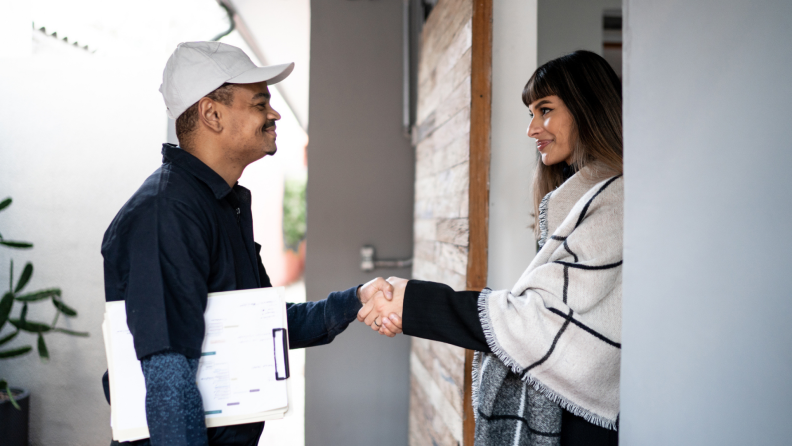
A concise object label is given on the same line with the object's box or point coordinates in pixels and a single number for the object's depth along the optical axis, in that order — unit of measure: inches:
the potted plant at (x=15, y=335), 93.0
